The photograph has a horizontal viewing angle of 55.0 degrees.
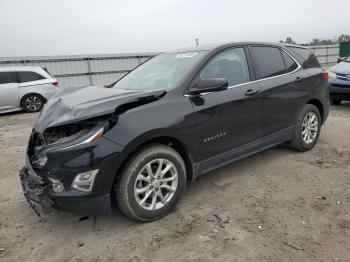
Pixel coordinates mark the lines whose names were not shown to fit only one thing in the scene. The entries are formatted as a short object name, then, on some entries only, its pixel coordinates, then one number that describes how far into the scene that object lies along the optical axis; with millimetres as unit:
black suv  2822
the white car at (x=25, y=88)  11039
